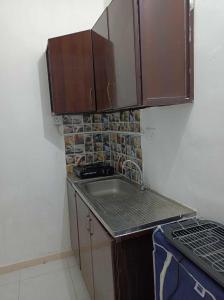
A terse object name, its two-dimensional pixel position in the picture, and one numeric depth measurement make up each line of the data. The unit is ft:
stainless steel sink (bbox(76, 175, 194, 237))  4.19
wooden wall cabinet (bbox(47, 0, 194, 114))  3.86
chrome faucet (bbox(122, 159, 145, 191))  6.21
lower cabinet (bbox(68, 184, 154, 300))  4.00
